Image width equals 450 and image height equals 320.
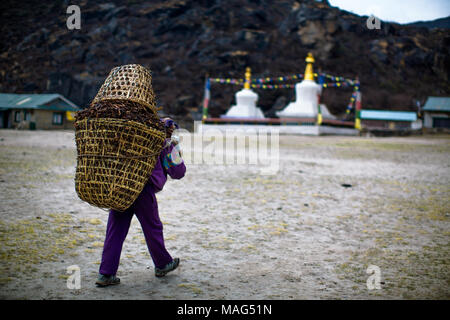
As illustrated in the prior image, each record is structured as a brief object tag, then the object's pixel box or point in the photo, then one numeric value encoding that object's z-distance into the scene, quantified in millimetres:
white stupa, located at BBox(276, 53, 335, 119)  31766
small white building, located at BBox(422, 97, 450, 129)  42500
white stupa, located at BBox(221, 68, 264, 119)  36812
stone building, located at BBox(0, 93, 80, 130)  32781
